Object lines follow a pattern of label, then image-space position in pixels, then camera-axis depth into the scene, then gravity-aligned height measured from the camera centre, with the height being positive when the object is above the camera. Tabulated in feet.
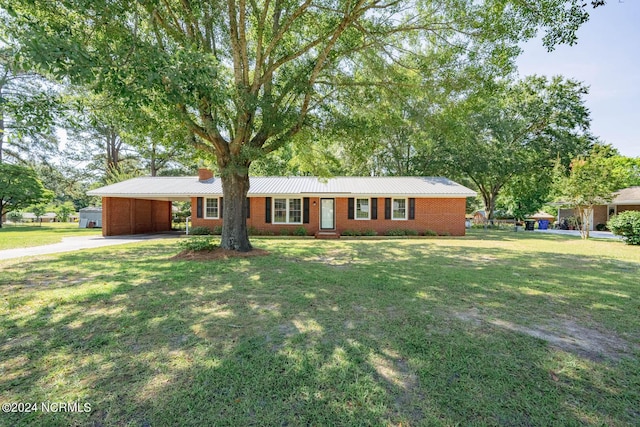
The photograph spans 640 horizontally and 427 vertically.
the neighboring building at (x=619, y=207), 70.99 +1.14
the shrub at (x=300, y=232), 54.92 -4.10
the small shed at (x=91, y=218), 81.00 -2.24
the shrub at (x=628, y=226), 42.70 -2.30
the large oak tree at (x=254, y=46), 14.82 +14.65
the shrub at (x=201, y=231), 55.36 -4.00
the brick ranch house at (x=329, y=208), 55.67 +0.40
